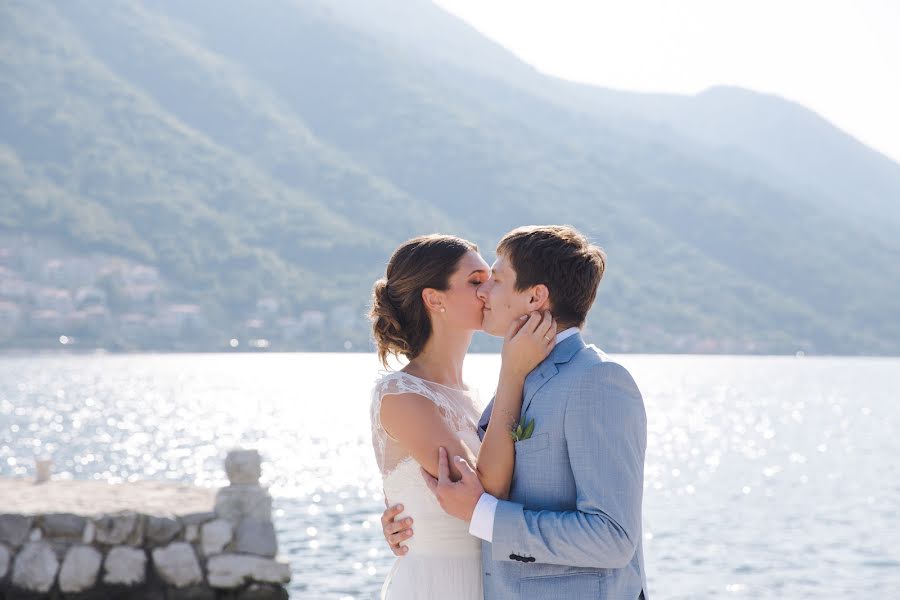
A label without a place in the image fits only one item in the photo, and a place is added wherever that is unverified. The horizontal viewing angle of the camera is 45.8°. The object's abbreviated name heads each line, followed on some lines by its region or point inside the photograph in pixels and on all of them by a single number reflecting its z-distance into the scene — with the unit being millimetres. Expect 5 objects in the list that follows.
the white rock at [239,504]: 10617
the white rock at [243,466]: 10875
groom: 2688
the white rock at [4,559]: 9852
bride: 3285
